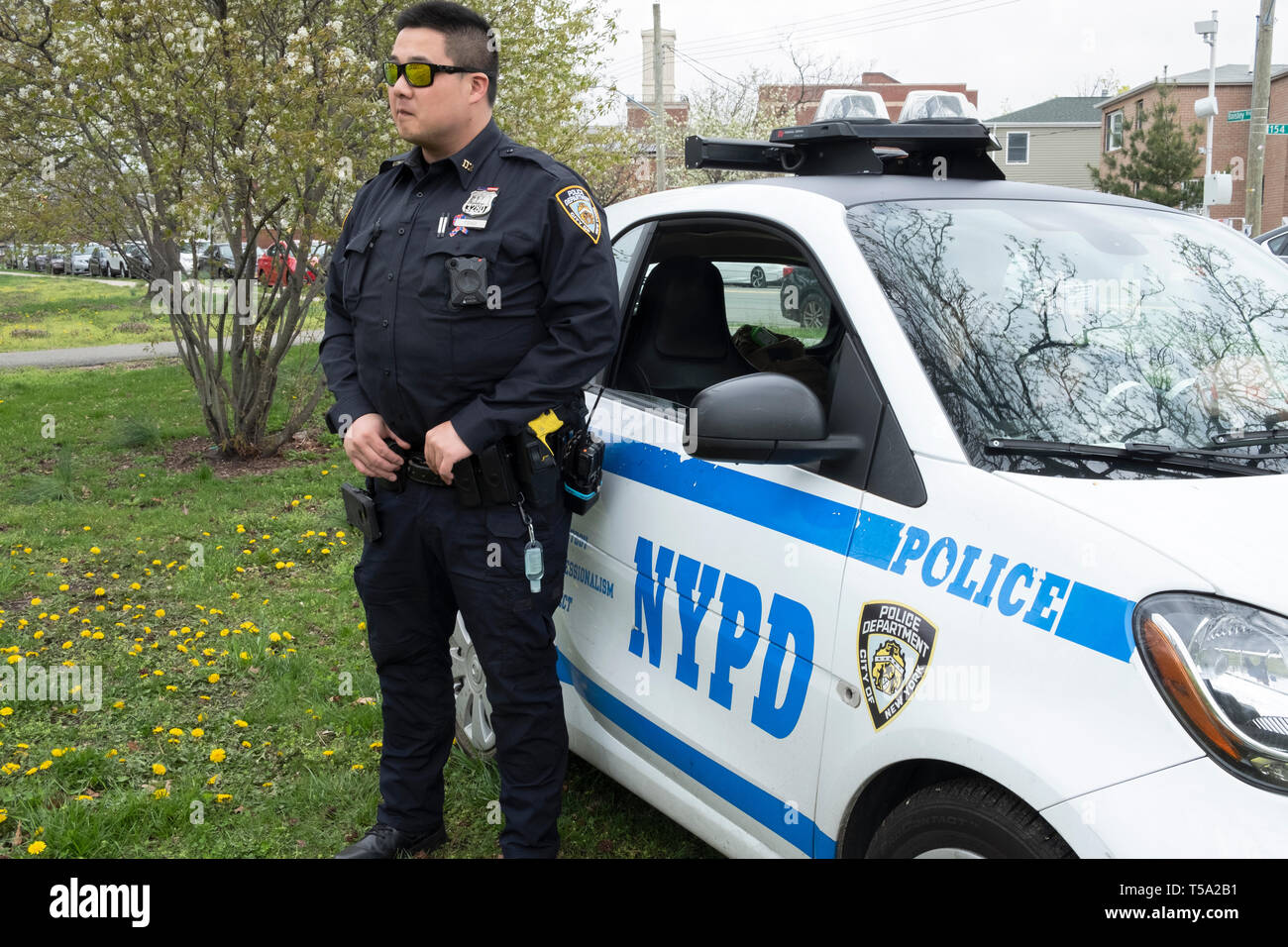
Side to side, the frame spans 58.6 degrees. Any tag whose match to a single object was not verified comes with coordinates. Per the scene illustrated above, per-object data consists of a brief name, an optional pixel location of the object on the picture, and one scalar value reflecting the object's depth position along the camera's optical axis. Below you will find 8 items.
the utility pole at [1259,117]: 15.90
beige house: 50.97
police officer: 2.66
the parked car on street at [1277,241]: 11.02
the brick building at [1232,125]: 38.41
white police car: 1.62
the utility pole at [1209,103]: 15.93
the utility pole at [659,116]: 27.69
